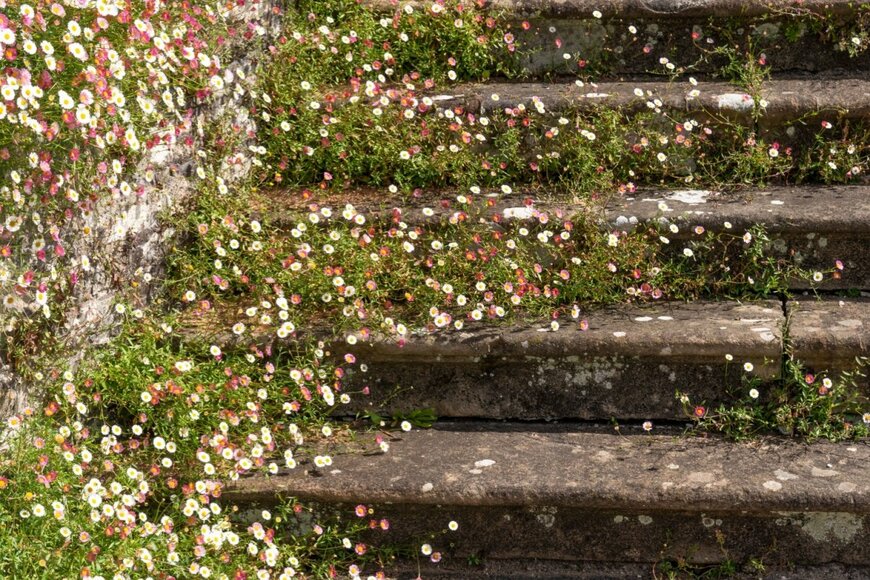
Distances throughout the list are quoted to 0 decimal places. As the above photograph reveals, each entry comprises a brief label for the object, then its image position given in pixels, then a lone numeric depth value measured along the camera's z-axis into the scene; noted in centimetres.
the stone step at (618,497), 289
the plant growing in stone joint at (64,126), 284
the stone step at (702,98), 377
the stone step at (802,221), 342
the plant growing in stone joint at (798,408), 312
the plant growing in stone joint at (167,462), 275
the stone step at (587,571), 296
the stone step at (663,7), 404
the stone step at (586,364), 321
